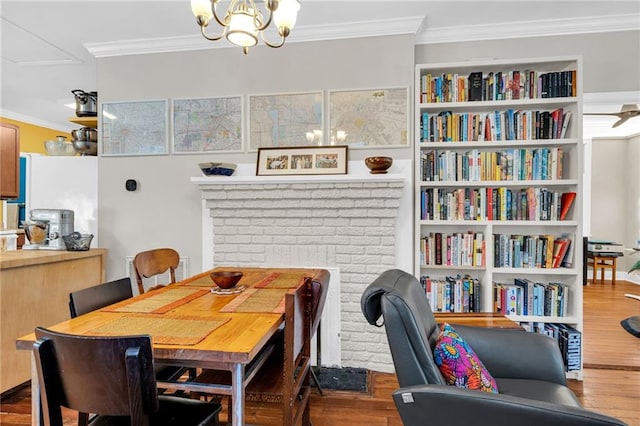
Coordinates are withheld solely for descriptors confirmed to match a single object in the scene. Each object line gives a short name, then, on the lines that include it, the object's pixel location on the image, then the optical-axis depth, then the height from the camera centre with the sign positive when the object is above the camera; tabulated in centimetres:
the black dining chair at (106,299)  157 -44
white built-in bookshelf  261 +19
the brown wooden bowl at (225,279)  187 -38
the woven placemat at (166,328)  125 -45
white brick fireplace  269 -18
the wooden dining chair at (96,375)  100 -49
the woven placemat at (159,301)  158 -45
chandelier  163 +88
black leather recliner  109 -61
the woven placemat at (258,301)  160 -45
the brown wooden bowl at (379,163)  256 +32
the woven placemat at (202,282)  207 -45
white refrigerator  317 +16
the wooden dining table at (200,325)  118 -46
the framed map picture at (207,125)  297 +68
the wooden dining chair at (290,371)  141 -76
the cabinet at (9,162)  292 +36
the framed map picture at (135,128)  306 +67
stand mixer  284 -19
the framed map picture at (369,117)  276 +70
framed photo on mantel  278 +37
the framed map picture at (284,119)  287 +71
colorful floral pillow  135 -60
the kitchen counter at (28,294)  229 -61
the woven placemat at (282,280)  209 -45
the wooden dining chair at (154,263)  216 -37
